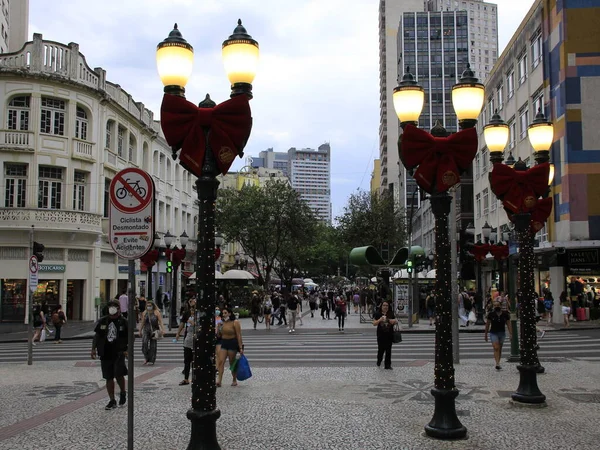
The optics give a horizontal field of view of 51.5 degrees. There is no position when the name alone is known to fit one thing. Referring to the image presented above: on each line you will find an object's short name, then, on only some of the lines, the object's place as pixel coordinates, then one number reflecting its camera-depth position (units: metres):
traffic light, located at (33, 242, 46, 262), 18.38
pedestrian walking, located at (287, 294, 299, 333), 26.85
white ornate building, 32.38
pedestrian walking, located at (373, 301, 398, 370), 14.95
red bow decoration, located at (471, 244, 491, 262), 23.70
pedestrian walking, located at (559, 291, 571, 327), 28.47
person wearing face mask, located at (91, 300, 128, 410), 10.37
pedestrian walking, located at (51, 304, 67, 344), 23.42
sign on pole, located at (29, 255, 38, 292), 17.41
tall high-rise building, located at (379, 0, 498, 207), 127.88
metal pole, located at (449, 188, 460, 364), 16.17
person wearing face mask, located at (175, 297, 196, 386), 12.80
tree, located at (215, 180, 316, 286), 46.82
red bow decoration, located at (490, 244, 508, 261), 22.58
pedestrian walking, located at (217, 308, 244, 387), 12.52
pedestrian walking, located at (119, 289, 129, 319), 26.78
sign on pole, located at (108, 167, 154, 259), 6.25
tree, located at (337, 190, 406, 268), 55.25
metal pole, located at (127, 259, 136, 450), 6.05
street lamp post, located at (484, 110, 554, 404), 10.76
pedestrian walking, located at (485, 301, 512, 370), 14.45
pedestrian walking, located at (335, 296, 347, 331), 28.31
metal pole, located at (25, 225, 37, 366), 16.08
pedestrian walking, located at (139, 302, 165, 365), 15.27
